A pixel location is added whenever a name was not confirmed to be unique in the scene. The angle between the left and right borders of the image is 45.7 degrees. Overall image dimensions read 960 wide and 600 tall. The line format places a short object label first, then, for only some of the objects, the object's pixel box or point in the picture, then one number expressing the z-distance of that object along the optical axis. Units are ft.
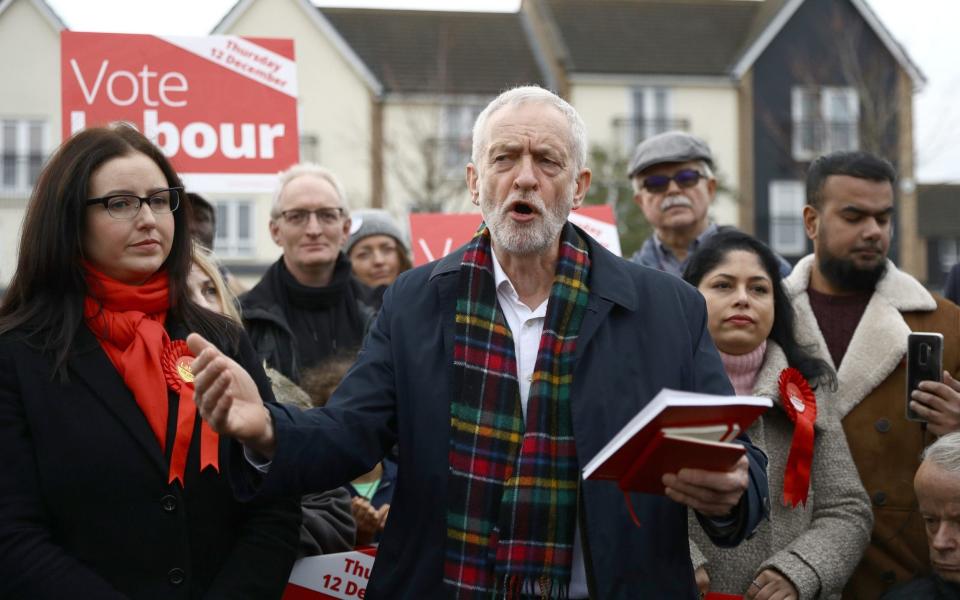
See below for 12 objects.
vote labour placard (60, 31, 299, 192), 19.88
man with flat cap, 19.34
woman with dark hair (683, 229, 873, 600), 12.39
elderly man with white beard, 9.63
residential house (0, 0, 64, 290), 97.66
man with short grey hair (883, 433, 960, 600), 12.52
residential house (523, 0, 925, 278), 106.93
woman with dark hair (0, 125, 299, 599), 10.19
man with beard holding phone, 13.79
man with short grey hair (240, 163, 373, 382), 18.39
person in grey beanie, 22.84
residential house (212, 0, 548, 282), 96.48
